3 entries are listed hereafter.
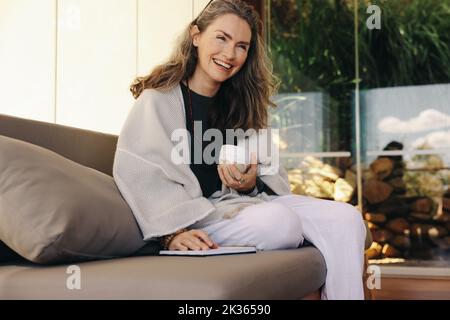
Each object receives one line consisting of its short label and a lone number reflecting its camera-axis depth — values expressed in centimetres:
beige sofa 86
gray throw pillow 105
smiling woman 134
